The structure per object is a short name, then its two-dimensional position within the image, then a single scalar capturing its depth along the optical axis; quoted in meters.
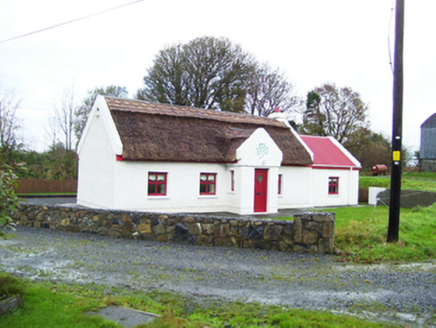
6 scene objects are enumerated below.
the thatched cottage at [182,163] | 20.64
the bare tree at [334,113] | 54.31
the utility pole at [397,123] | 11.88
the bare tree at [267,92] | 51.16
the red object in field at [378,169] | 46.92
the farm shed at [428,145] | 54.69
